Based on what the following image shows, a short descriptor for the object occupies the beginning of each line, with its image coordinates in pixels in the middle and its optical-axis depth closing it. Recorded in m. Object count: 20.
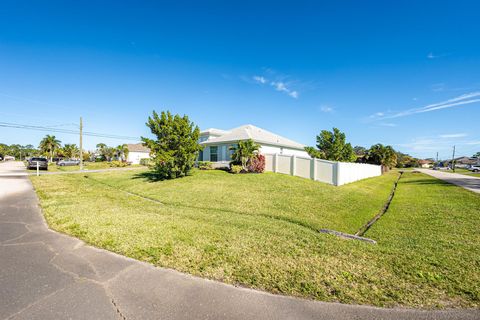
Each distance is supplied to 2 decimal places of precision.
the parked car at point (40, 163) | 27.69
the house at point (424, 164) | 95.15
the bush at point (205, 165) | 20.36
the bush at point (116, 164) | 36.16
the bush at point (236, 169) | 17.23
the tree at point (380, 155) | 37.28
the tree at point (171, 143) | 14.94
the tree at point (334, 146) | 26.16
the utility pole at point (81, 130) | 31.15
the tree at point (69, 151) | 64.56
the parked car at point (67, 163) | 42.36
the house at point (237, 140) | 22.00
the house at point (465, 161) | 104.89
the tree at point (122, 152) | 50.45
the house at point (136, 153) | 56.53
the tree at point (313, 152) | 23.13
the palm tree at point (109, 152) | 53.44
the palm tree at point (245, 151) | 17.47
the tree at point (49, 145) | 57.32
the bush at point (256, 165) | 17.53
